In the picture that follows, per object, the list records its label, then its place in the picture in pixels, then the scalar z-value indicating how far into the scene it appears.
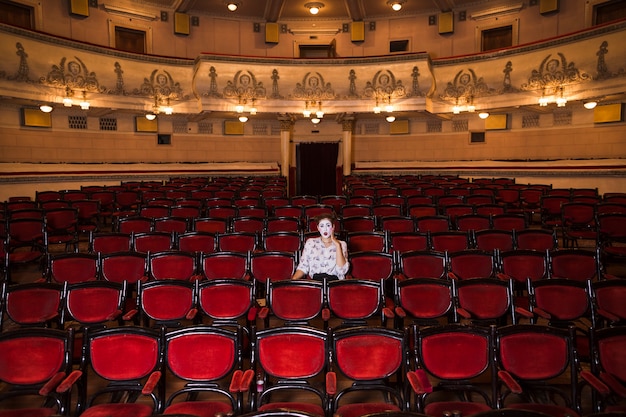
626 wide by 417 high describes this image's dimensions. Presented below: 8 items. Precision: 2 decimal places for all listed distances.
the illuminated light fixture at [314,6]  17.58
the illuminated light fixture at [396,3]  16.97
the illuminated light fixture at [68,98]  13.01
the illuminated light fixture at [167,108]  15.09
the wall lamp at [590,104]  12.14
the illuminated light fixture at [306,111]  15.53
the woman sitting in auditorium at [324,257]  4.55
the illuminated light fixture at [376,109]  15.15
